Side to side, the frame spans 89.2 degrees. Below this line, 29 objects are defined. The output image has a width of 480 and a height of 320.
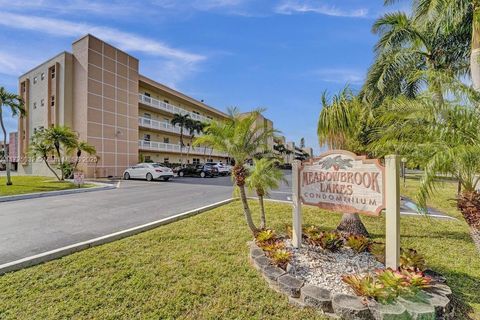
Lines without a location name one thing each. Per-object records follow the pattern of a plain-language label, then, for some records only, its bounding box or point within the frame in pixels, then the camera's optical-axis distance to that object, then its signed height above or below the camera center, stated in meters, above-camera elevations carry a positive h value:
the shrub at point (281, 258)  3.77 -1.49
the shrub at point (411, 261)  3.46 -1.44
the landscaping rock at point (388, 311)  2.59 -1.61
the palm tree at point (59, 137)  16.26 +1.81
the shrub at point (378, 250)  4.14 -1.59
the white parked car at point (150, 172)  19.38 -0.69
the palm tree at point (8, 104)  14.77 +3.79
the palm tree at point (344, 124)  5.00 +0.82
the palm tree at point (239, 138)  4.83 +0.50
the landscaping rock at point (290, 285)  3.17 -1.63
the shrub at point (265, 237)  4.53 -1.40
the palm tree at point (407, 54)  9.82 +4.51
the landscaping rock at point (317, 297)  2.91 -1.65
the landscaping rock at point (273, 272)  3.50 -1.61
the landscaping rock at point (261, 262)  3.82 -1.59
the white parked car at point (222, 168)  25.94 -0.57
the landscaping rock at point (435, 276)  3.41 -1.65
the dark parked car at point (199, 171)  24.45 -0.79
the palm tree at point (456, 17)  5.88 +4.50
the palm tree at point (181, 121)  29.66 +5.26
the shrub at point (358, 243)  4.51 -1.52
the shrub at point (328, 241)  4.52 -1.48
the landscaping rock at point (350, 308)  2.69 -1.63
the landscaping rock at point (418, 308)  2.57 -1.58
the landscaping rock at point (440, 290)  2.99 -1.60
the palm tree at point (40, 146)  16.84 +1.25
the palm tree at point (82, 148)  17.45 +1.17
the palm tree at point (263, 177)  4.61 -0.27
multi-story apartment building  21.16 +5.75
